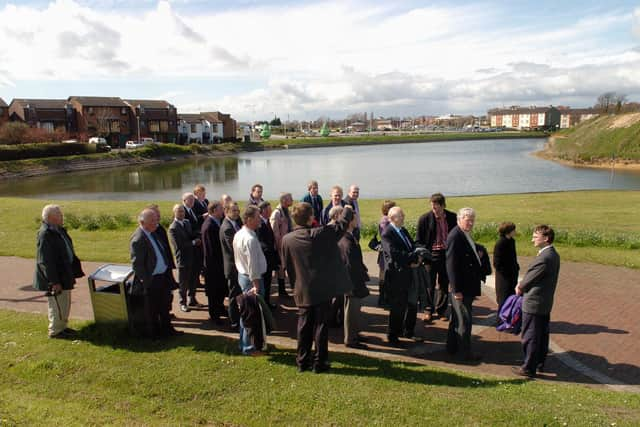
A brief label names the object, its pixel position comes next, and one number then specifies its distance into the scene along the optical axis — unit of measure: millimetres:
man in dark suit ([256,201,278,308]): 7590
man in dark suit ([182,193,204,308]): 8242
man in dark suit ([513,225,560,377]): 5336
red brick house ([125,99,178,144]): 86062
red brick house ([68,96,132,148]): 79625
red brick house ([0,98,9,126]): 74862
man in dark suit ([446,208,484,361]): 5879
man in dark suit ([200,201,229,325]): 7180
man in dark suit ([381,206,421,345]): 6293
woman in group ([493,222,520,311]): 6785
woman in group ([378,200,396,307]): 6570
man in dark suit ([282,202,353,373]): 5199
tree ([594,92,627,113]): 96662
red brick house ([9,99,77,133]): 75562
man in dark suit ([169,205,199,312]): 7906
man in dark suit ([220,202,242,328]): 6469
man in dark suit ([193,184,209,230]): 9297
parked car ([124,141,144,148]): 72200
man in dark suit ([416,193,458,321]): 7590
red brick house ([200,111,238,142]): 103594
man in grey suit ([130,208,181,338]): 6145
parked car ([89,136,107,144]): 70100
